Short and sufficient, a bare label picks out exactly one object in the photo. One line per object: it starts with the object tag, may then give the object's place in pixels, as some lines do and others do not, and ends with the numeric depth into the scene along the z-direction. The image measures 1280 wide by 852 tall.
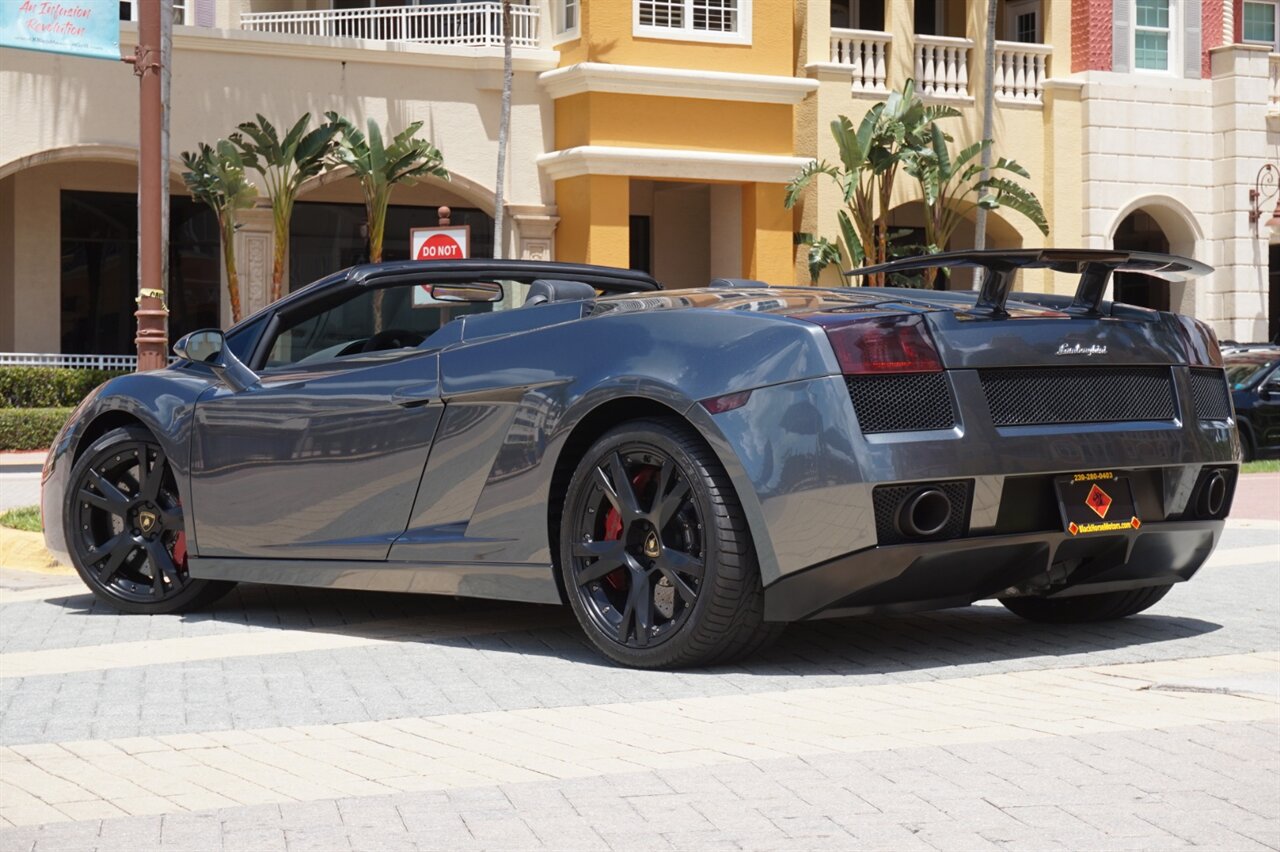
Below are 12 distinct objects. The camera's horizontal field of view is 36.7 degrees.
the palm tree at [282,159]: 26.98
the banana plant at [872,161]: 29.53
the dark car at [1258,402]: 20.81
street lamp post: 11.92
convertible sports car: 5.84
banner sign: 20.47
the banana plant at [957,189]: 30.03
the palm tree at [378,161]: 27.39
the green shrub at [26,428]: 25.28
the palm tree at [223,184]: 26.77
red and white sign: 18.44
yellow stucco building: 28.30
